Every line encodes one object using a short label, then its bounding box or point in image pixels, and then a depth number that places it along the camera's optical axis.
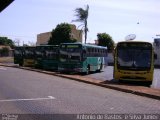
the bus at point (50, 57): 16.30
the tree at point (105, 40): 32.44
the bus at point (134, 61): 9.89
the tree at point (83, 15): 28.04
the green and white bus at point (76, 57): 13.44
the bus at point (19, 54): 20.17
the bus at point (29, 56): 19.00
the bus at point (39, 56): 17.50
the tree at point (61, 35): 32.14
